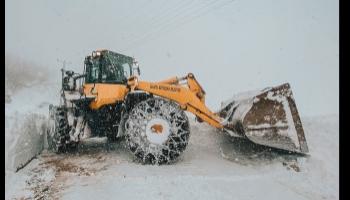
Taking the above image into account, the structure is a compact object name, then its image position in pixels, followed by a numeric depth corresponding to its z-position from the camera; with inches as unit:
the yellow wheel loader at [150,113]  246.1
